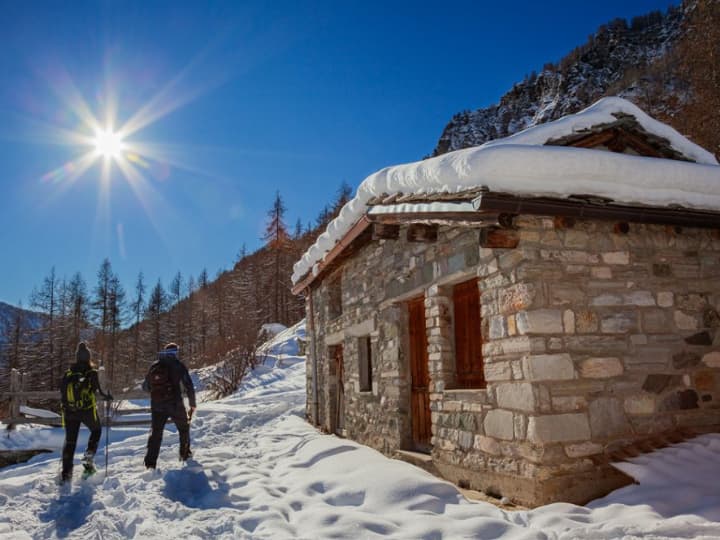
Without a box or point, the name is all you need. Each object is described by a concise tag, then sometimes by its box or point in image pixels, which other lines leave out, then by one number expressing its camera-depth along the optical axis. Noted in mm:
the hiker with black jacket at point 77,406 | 6074
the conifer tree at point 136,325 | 37781
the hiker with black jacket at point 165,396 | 6434
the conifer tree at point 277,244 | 36625
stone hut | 4176
